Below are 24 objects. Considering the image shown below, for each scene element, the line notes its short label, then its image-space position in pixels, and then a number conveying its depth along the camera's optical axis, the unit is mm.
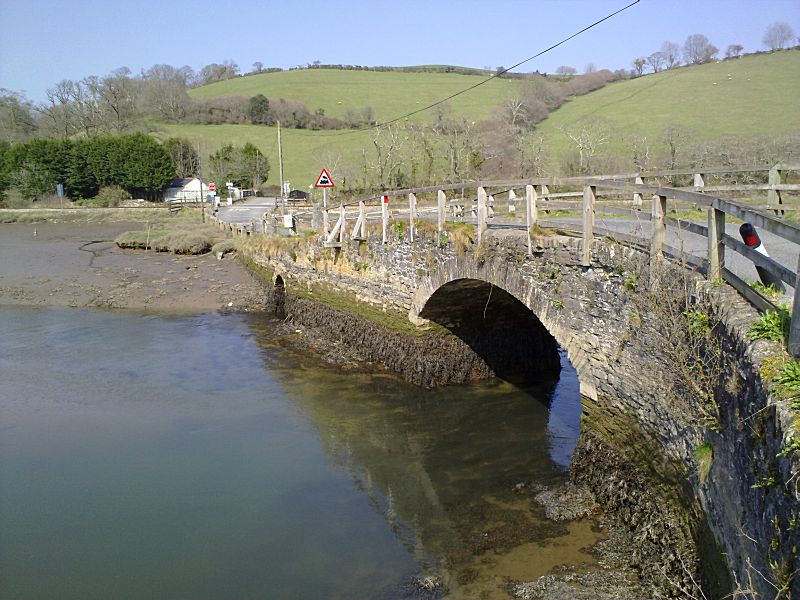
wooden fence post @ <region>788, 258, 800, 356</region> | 4535
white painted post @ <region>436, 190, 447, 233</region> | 12961
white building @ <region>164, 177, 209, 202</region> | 62844
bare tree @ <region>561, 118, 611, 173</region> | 37741
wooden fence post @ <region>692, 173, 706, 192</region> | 11932
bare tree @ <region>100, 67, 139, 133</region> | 74812
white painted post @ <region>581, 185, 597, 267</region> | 8766
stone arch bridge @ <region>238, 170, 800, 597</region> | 4965
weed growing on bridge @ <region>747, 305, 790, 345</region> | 4949
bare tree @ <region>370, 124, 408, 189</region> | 45722
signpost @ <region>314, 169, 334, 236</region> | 19141
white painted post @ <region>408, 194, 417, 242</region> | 13984
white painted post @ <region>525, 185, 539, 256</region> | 10094
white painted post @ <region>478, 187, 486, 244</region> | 11367
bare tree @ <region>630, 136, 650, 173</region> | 33044
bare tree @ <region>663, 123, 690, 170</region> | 32669
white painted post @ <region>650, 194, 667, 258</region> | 7512
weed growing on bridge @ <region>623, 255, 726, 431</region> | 6148
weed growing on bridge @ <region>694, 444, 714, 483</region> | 6145
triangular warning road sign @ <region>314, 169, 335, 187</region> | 19406
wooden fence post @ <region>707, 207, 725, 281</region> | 6464
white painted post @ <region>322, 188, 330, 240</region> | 18930
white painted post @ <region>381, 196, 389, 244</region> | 15295
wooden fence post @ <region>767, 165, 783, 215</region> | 10219
